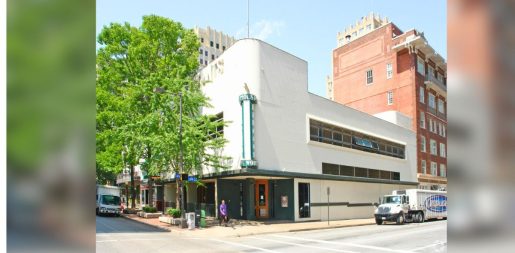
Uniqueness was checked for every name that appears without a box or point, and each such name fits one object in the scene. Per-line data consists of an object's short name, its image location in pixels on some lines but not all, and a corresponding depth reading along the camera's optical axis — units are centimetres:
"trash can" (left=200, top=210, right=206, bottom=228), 2452
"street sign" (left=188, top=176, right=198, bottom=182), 2539
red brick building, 4953
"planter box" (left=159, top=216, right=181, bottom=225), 2557
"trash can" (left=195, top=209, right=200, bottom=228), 2503
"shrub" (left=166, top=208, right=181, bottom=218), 2646
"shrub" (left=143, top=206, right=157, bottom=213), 3353
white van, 3706
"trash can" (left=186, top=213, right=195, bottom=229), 2373
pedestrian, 2533
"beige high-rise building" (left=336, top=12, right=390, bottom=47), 12012
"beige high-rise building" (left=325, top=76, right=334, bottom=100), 14612
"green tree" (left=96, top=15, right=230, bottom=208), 2739
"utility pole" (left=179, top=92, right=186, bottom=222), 2450
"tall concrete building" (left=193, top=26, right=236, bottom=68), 11969
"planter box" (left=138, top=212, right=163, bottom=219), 3253
